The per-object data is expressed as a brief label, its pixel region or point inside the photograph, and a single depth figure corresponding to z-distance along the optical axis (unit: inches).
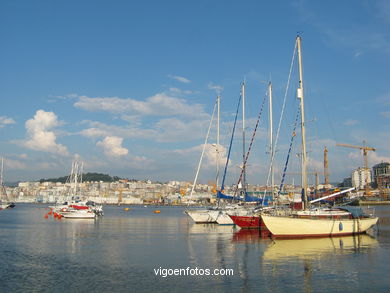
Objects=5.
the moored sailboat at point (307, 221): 1320.1
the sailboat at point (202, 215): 2173.0
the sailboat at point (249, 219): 1761.8
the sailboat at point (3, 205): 5078.7
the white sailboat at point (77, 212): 2861.7
